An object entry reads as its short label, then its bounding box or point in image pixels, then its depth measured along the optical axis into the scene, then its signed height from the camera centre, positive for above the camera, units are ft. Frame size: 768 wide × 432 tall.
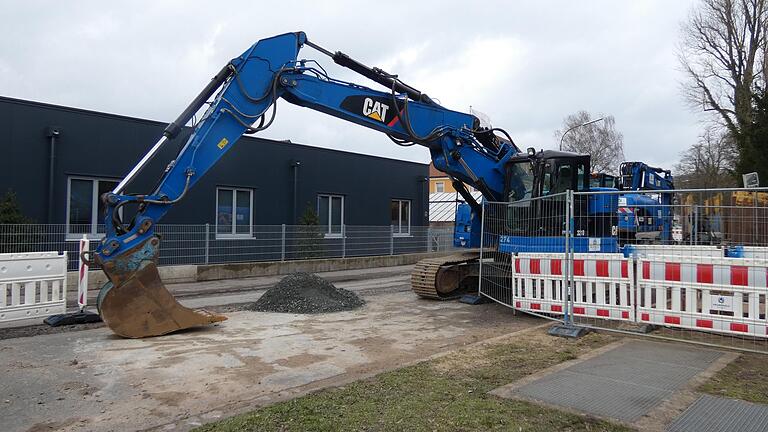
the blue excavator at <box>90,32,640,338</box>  25.04 +4.90
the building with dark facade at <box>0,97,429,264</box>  46.29 +5.79
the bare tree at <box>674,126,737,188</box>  114.13 +18.66
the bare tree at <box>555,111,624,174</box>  167.84 +28.23
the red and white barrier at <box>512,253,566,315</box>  27.30 -2.47
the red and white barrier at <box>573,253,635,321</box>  24.63 -2.40
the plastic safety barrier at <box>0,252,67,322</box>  27.17 -2.78
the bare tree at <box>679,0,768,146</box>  93.04 +32.48
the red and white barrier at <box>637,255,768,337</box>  21.33 -2.37
